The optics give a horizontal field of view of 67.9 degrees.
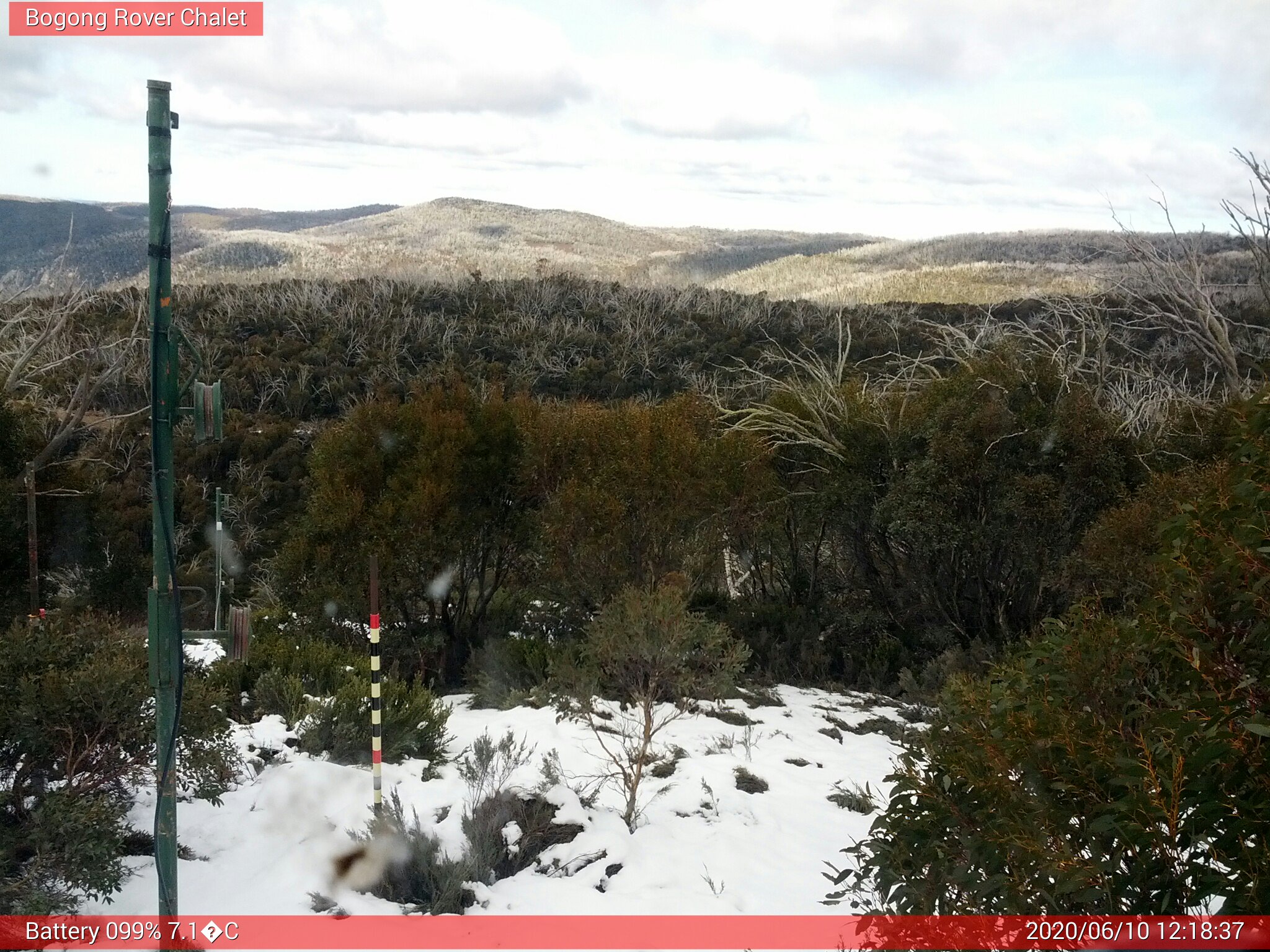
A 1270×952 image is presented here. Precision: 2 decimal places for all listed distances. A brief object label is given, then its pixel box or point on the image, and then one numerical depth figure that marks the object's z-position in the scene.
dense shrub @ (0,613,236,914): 4.05
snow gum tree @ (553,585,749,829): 6.18
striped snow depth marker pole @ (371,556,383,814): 5.13
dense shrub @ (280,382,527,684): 10.42
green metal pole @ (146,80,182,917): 3.39
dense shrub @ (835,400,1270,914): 2.03
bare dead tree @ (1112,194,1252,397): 7.59
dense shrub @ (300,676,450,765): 6.19
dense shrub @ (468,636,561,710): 8.50
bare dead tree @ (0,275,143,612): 11.02
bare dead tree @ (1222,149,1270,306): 6.73
